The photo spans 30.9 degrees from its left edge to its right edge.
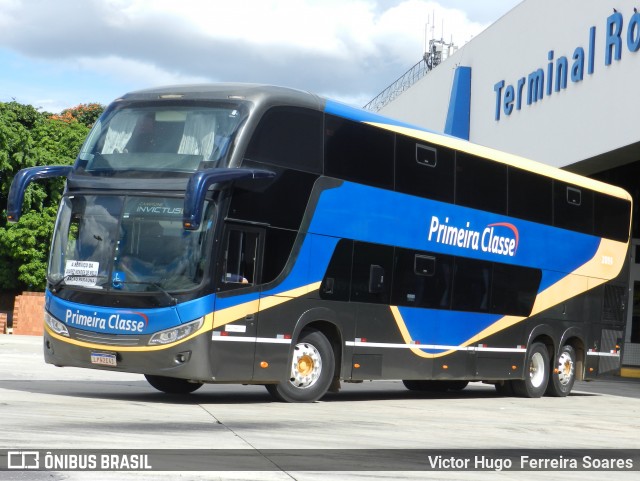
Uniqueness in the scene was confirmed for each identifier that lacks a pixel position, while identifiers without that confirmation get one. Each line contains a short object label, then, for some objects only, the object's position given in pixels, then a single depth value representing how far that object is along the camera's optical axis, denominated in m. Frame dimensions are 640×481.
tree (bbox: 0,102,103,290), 49.75
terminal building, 25.36
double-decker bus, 13.54
